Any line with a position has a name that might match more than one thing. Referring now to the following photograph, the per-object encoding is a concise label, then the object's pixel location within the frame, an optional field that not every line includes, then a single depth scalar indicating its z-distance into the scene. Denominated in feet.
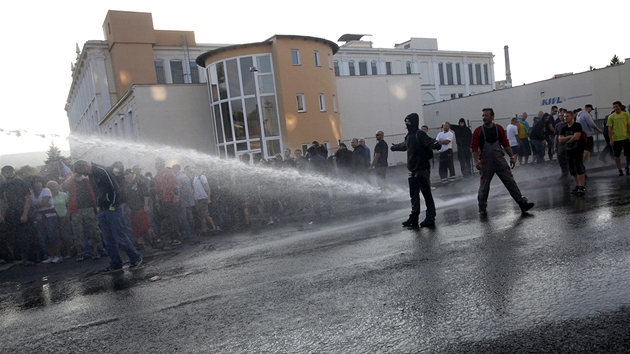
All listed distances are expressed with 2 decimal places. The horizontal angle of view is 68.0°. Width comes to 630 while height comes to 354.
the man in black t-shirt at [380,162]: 43.39
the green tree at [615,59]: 221.29
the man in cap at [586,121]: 39.34
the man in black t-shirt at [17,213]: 32.48
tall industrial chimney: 238.07
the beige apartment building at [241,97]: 87.45
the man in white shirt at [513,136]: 51.80
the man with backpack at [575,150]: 31.32
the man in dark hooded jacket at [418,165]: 26.84
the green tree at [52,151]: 238.48
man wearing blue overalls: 27.30
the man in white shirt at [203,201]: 38.34
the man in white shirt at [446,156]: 47.60
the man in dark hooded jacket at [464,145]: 49.65
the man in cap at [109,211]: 25.67
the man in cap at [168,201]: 35.47
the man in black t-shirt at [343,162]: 45.96
